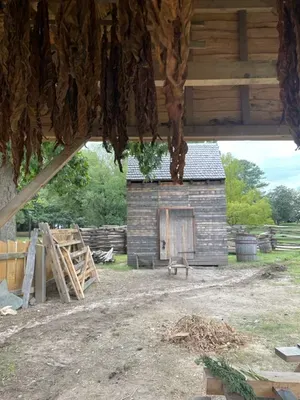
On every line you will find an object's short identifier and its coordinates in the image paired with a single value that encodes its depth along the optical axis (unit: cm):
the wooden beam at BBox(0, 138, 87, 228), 262
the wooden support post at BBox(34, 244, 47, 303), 761
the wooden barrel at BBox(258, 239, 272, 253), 1814
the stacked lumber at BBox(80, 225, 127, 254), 1820
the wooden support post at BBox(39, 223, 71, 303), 764
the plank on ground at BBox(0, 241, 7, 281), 718
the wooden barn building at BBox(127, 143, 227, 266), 1368
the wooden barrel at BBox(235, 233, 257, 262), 1451
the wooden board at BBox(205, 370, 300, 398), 250
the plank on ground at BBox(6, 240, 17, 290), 732
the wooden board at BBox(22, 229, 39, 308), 734
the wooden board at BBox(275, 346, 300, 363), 296
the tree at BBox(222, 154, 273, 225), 2097
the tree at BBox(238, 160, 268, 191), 4643
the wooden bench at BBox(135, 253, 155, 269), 1364
